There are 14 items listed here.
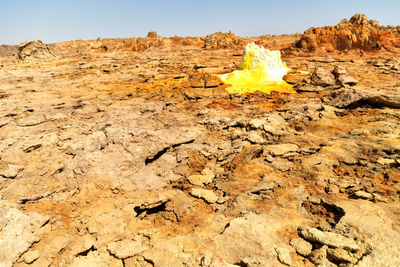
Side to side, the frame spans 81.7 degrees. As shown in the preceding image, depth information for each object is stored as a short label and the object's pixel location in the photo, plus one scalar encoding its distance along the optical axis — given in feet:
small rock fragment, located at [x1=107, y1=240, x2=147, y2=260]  7.88
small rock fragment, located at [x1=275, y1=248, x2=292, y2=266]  6.71
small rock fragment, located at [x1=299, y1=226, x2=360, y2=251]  6.73
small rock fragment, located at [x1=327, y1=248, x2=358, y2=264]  6.33
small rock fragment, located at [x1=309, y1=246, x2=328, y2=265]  6.60
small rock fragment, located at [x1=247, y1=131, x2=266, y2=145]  15.08
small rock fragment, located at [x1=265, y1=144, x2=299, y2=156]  13.44
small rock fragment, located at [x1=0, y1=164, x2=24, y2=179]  11.42
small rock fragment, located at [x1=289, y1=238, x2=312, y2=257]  6.97
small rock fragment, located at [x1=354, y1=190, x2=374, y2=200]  9.16
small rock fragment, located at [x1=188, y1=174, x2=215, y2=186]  12.16
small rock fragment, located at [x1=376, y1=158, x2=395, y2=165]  11.09
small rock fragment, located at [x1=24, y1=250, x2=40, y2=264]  7.67
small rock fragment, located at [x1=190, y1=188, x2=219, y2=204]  10.66
